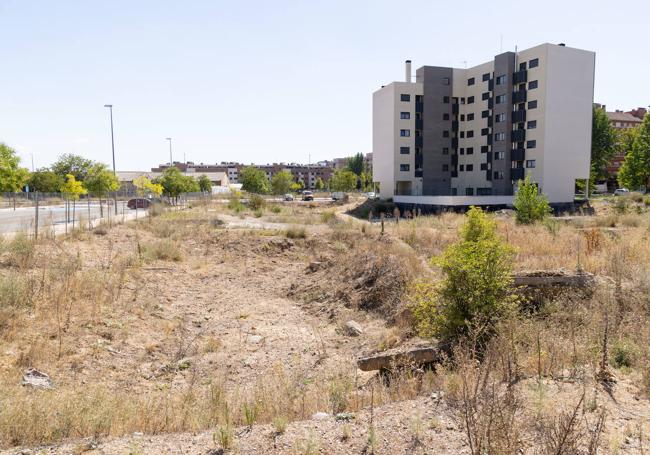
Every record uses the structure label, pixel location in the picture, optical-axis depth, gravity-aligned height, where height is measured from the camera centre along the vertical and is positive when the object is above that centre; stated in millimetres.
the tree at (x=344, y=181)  93625 +1981
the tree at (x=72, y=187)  29795 +227
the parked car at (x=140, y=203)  42653 -1295
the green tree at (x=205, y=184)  86188 +1291
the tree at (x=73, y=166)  75231 +4441
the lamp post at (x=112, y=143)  45769 +5144
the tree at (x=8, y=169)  27203 +1482
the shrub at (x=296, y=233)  23047 -2344
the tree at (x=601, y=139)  66000 +7869
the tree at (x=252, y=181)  76938 +1690
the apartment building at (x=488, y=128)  48656 +7864
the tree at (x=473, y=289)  7145 -1708
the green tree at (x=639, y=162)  52531 +3462
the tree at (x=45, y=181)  65688 +1494
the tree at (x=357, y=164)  126438 +7726
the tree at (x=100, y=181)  33625 +775
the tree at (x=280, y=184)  84750 +1236
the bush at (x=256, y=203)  43656 -1336
